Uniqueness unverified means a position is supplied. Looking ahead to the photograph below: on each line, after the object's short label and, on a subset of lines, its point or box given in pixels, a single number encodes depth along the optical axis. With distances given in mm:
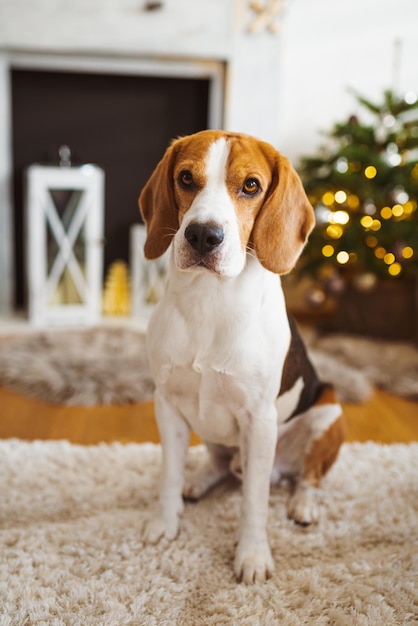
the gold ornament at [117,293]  4000
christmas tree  3342
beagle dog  1260
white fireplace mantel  3590
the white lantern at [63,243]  3520
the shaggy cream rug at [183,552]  1270
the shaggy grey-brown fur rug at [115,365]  2619
